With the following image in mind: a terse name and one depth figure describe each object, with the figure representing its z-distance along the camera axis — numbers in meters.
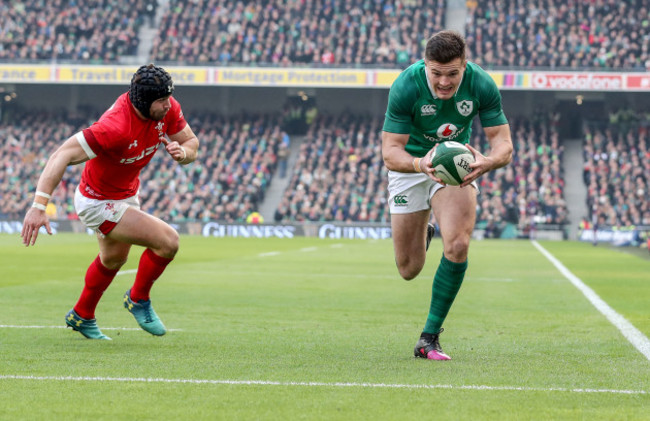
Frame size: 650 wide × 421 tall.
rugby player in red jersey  14.66
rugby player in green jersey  14.14
